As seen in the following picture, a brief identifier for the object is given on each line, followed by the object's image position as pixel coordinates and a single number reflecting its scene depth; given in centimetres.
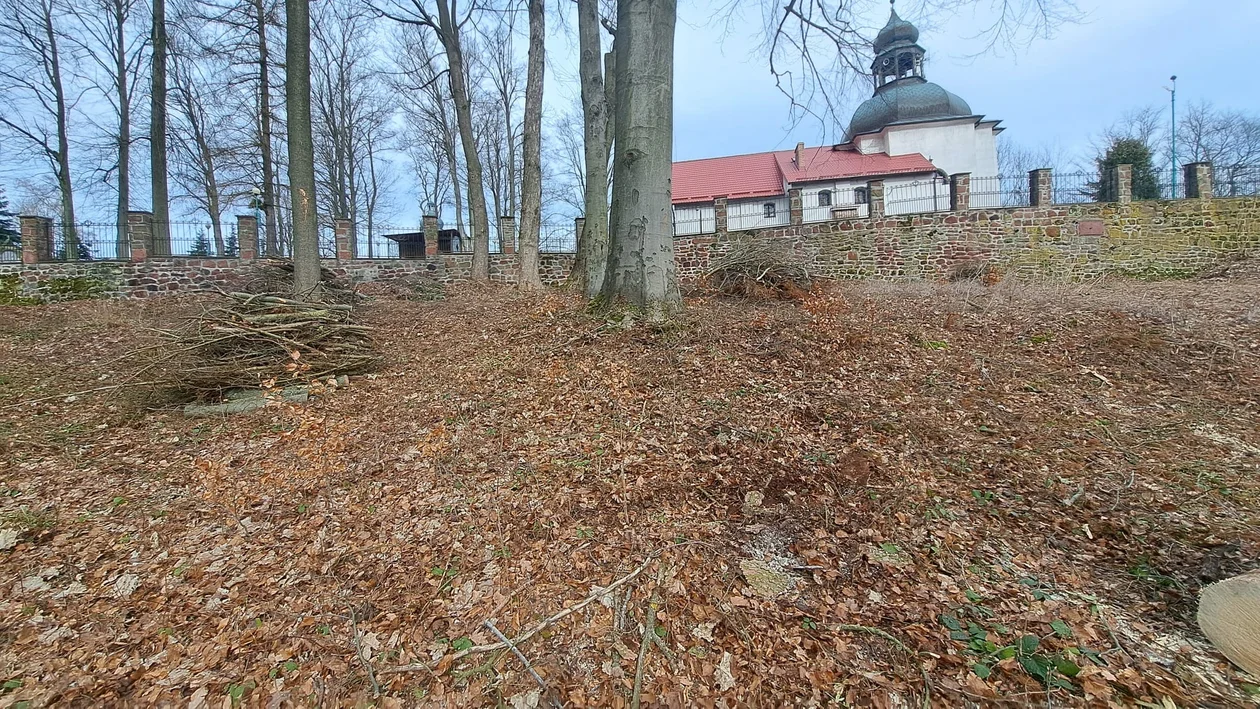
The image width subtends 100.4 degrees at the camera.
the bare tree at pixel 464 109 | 1263
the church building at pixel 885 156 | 2780
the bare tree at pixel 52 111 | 1620
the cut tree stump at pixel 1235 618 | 190
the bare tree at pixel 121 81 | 1605
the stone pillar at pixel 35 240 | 1220
